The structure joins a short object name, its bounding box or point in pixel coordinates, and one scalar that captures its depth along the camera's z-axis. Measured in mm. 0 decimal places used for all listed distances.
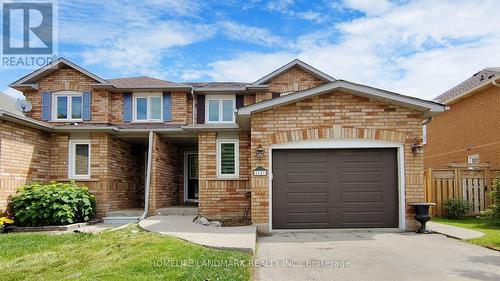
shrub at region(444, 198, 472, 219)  13961
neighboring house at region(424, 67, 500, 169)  17312
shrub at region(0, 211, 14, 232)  11797
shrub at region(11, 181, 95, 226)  12266
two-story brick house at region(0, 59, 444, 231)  11156
